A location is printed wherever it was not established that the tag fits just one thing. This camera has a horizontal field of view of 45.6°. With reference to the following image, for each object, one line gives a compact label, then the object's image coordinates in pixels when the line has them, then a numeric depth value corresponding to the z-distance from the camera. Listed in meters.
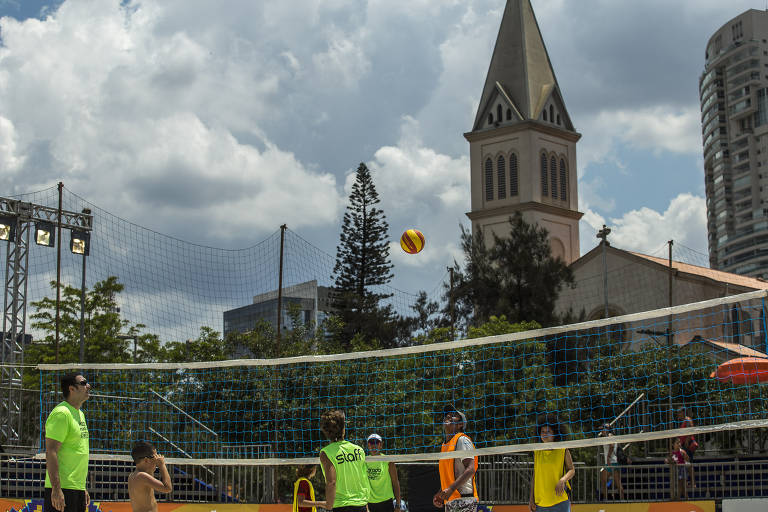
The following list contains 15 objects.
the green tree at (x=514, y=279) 45.62
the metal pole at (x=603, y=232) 42.78
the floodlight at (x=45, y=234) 23.92
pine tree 52.88
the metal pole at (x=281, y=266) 24.43
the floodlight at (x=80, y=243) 25.14
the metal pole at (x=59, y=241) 23.73
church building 70.06
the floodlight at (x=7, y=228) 23.24
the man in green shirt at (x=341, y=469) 8.13
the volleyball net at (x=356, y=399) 16.19
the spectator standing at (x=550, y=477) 9.10
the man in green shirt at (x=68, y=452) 7.95
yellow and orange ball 20.92
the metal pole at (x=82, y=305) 27.44
